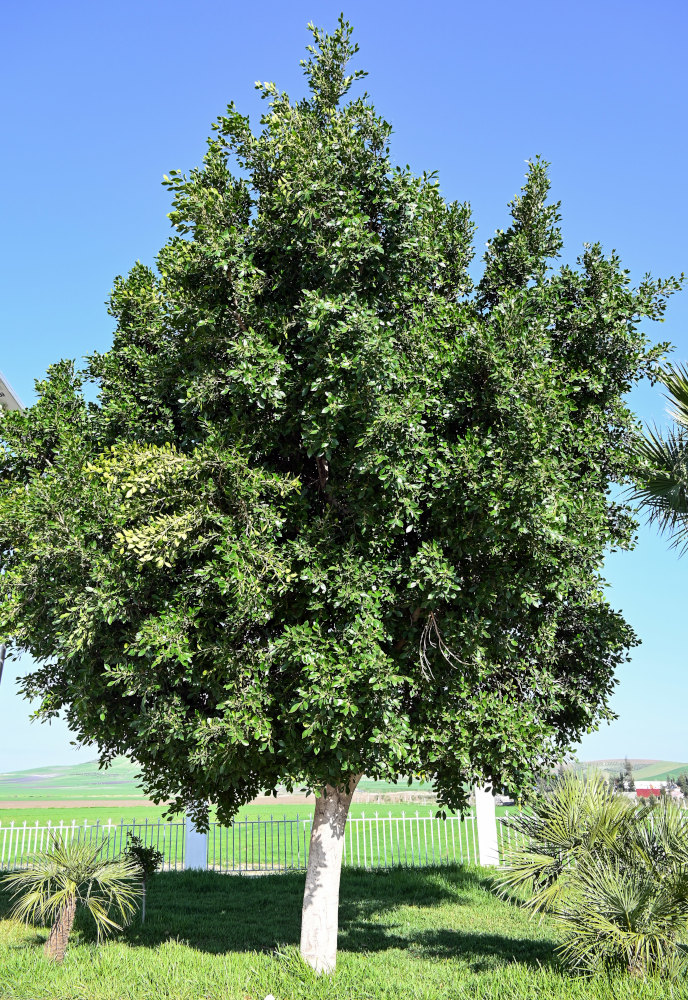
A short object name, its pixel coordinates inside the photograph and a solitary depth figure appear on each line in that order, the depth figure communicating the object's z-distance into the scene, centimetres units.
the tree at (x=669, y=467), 1050
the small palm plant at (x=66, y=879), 1077
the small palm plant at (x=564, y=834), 877
